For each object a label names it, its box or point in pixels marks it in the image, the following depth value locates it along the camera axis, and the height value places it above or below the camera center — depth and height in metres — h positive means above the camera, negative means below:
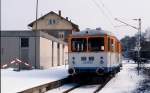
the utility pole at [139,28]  42.04 +2.82
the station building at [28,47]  44.06 +0.94
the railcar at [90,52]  23.50 +0.22
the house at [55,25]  86.25 +6.13
